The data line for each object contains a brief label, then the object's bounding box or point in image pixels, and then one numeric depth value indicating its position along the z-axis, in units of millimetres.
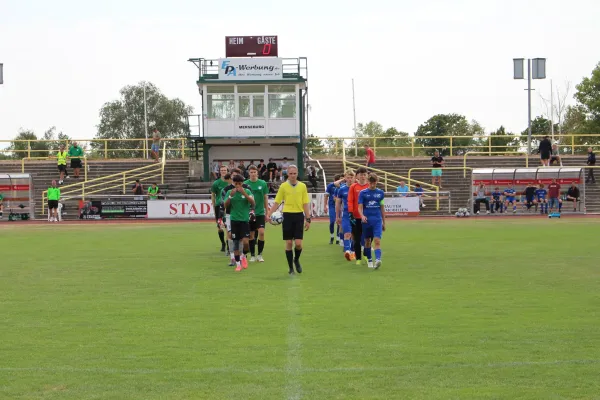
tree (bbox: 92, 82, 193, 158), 97750
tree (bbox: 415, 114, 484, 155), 96875
